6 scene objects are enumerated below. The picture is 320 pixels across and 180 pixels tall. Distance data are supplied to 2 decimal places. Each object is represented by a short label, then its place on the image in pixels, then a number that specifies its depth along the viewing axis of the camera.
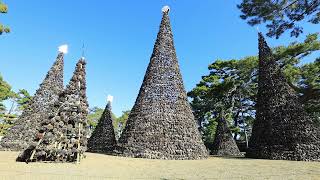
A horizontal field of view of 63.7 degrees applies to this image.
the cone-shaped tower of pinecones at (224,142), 18.42
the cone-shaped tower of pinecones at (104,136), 17.73
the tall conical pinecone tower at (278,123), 12.22
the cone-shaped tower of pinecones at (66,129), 8.98
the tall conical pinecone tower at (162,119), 12.09
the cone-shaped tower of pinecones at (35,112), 14.45
